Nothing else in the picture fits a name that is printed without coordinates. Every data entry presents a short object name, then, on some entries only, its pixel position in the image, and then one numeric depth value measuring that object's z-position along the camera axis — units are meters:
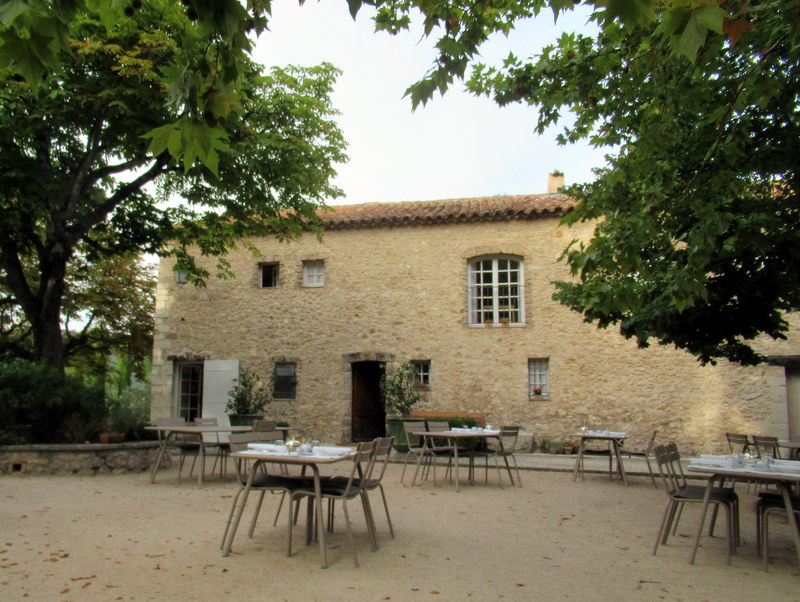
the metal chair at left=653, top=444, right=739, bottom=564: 4.55
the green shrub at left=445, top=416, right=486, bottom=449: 10.92
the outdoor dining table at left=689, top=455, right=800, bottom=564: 4.20
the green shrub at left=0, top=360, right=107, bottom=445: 8.43
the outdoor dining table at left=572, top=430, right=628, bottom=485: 8.38
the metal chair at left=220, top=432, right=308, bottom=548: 4.64
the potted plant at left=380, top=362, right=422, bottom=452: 12.22
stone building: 11.93
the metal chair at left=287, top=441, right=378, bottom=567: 4.48
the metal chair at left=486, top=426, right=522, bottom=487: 7.95
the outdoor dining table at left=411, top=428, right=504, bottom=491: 7.73
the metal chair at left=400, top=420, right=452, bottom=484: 8.04
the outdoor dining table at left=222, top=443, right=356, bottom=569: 4.27
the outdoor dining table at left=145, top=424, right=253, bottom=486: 7.83
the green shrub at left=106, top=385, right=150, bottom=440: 9.55
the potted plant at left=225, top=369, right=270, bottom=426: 13.26
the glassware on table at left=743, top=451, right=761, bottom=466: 4.67
